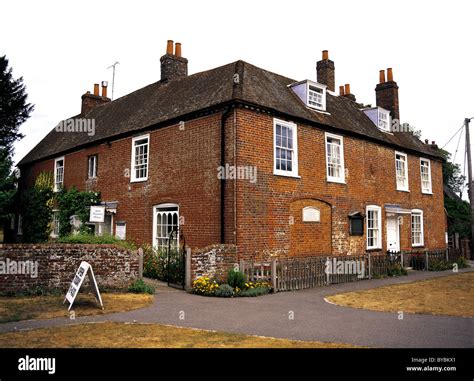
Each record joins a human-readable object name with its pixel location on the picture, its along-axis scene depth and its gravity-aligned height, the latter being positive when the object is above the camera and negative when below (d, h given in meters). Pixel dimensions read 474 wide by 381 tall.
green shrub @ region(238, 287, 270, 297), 12.40 -1.59
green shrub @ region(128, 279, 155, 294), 12.45 -1.47
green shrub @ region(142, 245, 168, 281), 15.52 -0.90
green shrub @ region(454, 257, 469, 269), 22.62 -1.34
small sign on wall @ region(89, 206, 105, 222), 15.97 +1.03
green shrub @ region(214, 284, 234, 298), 12.20 -1.56
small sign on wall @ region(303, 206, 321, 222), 16.59 +1.01
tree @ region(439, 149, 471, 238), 31.56 +1.97
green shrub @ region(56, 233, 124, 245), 13.17 -0.01
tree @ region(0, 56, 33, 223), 32.53 +10.85
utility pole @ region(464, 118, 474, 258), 24.14 +4.46
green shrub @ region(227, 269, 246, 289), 12.84 -1.27
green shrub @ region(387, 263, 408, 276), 18.33 -1.42
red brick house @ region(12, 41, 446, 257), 14.75 +3.20
